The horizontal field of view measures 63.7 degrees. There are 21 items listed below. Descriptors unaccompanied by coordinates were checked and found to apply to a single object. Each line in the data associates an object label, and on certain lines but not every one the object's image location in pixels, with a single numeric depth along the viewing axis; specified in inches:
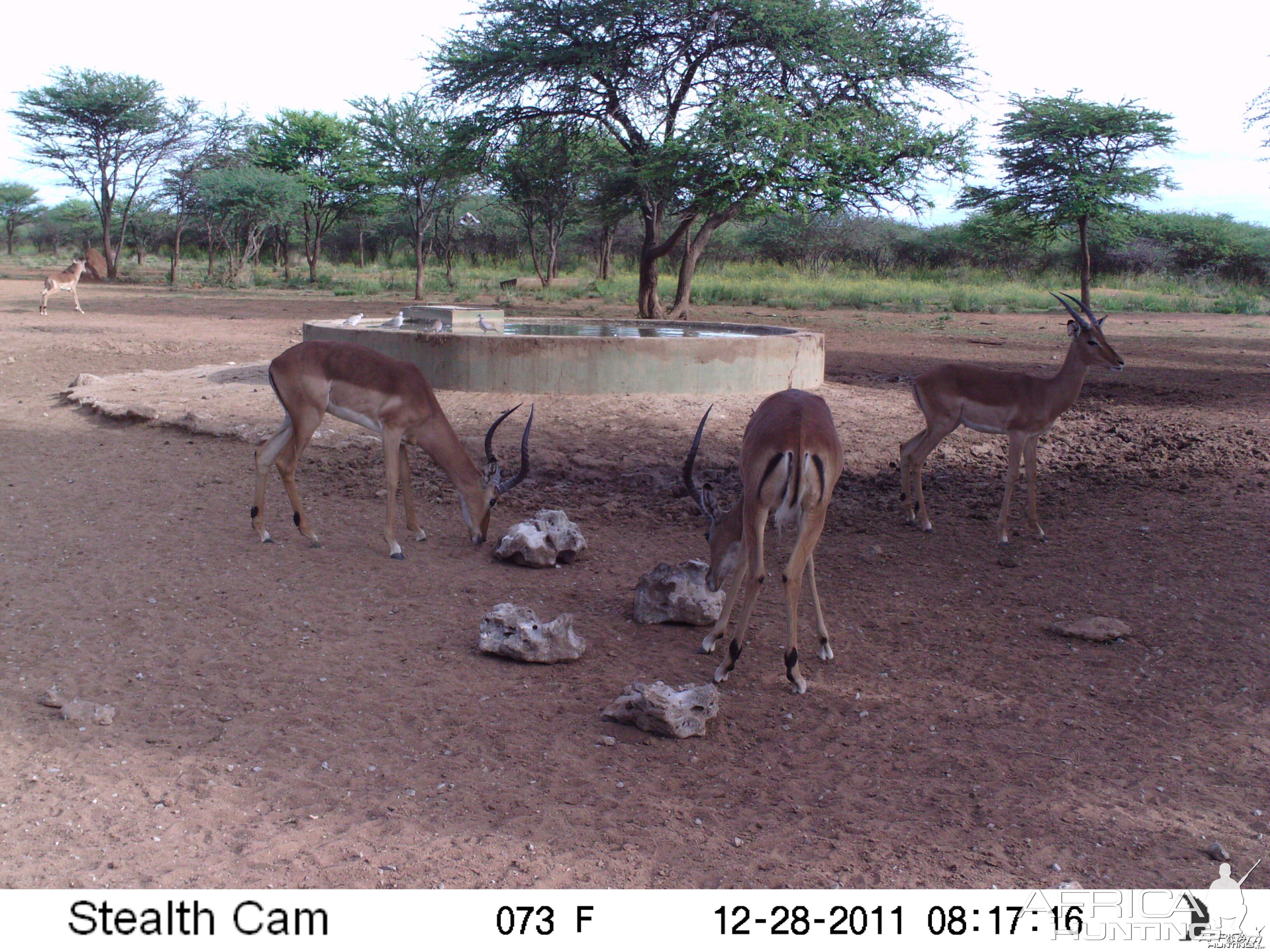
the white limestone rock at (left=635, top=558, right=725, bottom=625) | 200.5
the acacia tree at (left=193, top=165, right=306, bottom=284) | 1269.7
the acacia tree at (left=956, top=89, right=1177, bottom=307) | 1013.2
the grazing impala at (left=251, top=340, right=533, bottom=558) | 241.6
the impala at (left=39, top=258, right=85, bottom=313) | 817.5
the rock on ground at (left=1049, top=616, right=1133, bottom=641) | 194.5
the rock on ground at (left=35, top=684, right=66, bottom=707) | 151.6
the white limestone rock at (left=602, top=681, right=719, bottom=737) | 150.8
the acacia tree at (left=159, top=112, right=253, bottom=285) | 1457.9
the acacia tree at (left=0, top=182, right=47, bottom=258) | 2108.8
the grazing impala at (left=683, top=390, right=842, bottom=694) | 167.5
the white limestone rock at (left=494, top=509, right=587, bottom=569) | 232.5
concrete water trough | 365.7
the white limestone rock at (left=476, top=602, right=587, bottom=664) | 177.5
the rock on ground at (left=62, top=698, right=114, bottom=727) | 146.6
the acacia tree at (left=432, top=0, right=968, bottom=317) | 704.4
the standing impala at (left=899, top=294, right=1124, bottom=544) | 271.3
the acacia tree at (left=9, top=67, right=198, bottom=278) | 1424.7
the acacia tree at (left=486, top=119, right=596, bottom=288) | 808.9
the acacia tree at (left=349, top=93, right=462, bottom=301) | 1129.4
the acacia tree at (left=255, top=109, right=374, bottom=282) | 1412.4
